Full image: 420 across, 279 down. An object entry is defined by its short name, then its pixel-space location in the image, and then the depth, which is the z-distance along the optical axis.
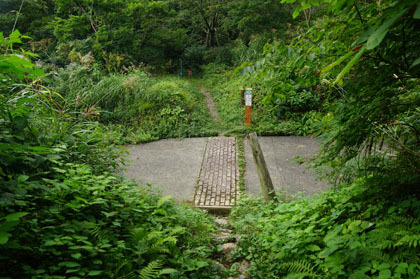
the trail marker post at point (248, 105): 8.97
